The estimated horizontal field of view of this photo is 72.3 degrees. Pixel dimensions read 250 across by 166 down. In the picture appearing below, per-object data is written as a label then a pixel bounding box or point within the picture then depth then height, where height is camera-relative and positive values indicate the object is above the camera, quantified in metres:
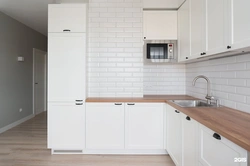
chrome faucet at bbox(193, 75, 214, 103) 2.16 -0.18
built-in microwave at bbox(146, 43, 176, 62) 2.85 +0.48
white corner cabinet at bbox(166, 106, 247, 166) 1.06 -0.52
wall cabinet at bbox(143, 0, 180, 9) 2.81 +1.26
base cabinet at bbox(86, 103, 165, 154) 2.57 -0.69
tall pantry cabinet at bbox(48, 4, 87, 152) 2.59 +0.14
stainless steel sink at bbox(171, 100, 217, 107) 2.41 -0.32
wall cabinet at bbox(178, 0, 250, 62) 1.35 +0.53
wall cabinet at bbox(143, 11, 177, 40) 2.84 +0.92
